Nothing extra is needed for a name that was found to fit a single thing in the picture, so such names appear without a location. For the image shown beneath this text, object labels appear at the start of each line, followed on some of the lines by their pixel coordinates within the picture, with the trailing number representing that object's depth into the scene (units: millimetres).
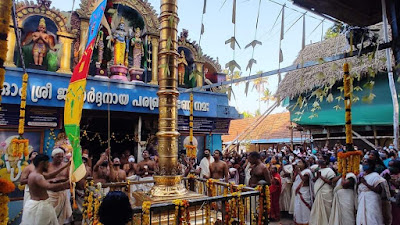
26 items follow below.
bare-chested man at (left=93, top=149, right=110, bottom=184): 7195
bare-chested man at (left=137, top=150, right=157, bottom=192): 8828
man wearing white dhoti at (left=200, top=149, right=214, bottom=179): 8430
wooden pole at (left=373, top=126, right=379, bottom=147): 11351
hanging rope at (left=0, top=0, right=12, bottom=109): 2461
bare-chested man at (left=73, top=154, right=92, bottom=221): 7285
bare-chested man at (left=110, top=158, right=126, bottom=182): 7179
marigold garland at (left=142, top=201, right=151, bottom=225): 2971
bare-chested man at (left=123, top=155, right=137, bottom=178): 8984
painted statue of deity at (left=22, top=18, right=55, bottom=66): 9969
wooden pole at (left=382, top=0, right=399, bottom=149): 6473
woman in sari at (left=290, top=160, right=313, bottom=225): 6688
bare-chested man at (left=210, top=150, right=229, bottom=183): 7562
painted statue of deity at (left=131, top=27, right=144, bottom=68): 12188
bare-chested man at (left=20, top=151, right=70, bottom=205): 6219
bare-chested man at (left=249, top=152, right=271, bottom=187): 6074
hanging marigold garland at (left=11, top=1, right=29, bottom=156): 6035
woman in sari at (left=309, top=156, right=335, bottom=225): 6258
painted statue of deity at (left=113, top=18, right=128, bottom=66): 11648
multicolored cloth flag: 3189
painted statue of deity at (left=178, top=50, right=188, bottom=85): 13586
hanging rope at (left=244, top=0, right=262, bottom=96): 3361
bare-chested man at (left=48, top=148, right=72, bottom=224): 5863
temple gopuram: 9219
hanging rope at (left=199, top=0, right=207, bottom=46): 3342
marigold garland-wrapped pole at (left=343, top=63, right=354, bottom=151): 3986
